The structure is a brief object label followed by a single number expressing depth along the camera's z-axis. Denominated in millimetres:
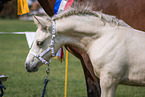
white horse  4855
